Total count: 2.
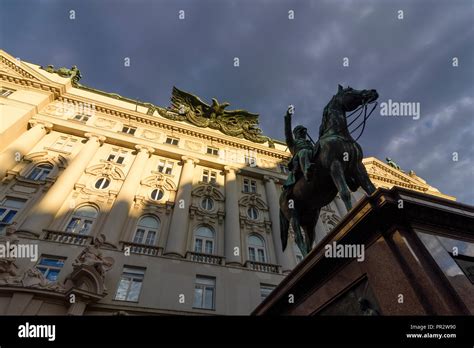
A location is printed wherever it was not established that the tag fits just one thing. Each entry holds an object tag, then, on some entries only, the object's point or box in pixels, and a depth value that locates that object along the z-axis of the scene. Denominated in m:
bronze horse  5.43
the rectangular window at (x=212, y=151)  26.77
